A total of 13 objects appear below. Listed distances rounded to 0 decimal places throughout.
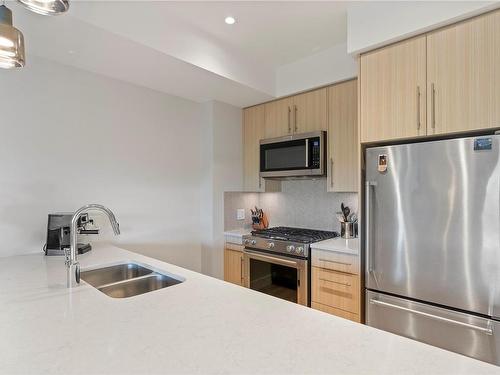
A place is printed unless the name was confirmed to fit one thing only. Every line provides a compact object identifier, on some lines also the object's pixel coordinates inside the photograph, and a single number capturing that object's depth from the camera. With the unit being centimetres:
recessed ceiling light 201
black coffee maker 189
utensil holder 258
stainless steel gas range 232
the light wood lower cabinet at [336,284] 203
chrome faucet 127
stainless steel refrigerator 147
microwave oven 259
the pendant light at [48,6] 107
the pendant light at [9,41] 113
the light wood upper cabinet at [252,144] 311
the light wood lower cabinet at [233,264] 285
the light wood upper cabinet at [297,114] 265
